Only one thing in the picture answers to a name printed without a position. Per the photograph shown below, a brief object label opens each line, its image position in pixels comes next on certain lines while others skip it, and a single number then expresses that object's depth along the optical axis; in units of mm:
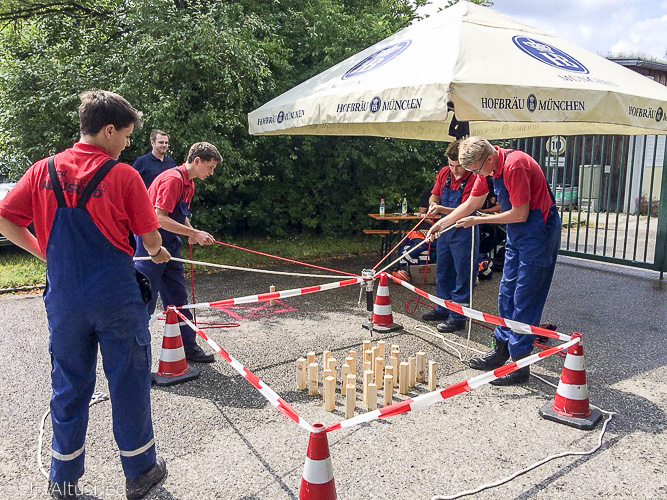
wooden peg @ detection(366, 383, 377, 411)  3852
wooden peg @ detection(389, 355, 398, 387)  4260
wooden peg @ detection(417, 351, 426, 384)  4473
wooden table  8250
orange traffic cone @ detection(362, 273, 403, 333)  5902
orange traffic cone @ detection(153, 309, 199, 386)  4344
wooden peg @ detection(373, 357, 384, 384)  4168
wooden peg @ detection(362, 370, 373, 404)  3906
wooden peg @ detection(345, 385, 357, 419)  3730
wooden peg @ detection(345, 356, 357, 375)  4180
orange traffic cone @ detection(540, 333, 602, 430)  3738
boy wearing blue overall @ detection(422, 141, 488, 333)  5855
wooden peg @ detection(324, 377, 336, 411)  3879
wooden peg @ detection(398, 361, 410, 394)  4199
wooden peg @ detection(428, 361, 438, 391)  4215
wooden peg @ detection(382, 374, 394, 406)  3912
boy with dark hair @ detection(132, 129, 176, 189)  7090
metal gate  9000
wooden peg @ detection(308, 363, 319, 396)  4133
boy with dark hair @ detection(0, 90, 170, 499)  2531
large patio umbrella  4676
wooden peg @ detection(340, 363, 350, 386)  4031
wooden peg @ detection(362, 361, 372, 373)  4379
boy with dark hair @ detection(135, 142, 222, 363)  4344
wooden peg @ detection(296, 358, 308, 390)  4266
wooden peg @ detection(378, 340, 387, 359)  4410
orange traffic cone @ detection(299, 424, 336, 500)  2480
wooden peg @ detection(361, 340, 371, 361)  4498
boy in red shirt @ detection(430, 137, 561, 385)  4246
